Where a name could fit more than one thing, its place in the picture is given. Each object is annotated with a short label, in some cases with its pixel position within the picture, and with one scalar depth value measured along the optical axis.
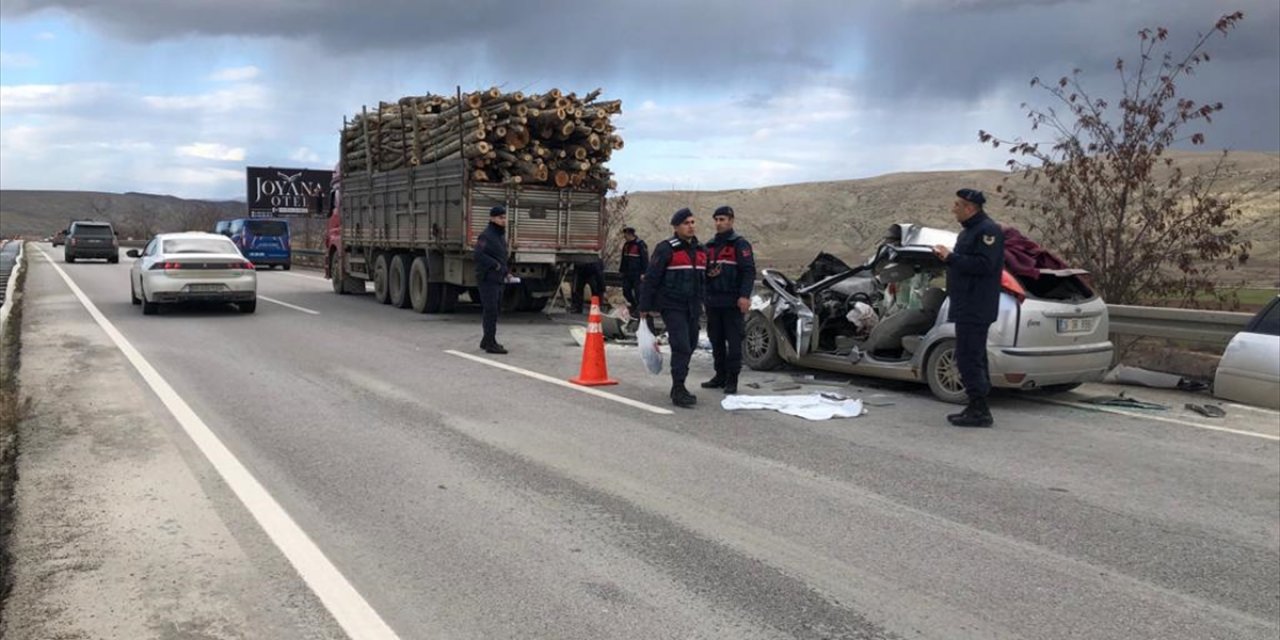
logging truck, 15.03
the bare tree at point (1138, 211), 11.74
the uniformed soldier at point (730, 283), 8.91
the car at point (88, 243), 37.66
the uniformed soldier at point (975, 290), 7.58
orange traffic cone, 9.55
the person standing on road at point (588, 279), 16.30
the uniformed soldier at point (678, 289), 8.46
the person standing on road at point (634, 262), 15.13
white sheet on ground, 8.01
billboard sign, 48.47
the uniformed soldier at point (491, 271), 11.91
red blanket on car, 8.48
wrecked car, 8.24
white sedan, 15.16
